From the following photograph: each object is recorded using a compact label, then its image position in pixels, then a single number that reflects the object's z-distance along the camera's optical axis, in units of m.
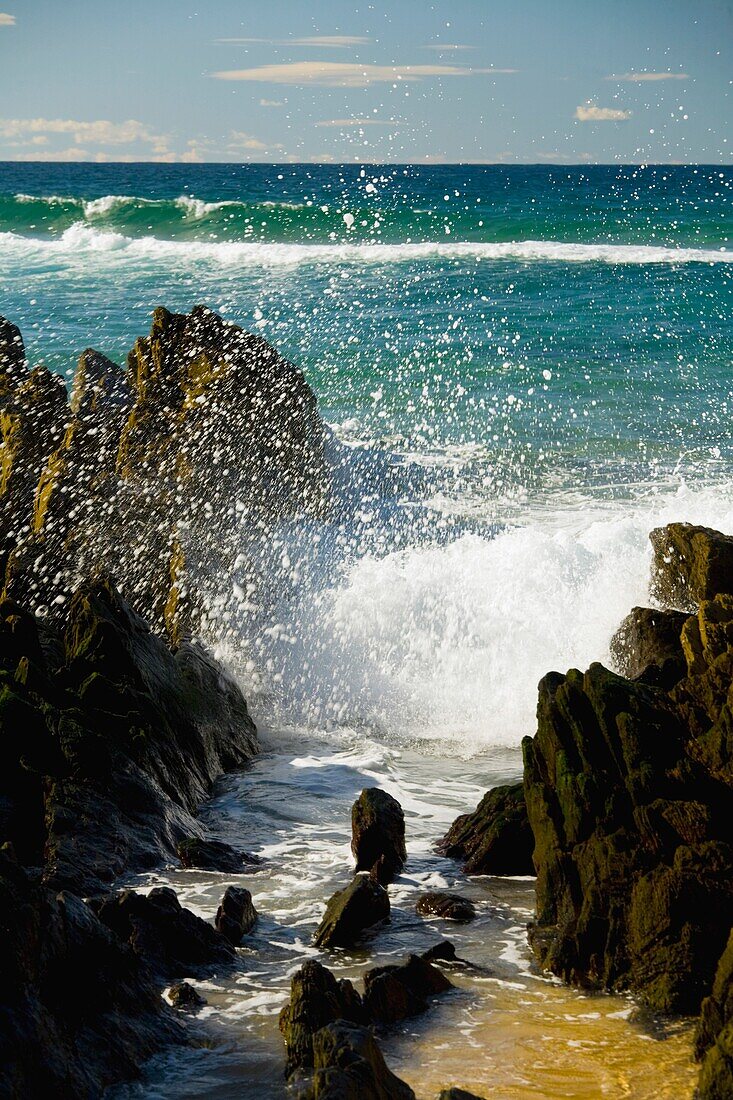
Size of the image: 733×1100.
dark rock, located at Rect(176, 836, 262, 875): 12.24
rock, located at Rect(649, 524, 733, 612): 16.12
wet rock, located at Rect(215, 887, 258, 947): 10.50
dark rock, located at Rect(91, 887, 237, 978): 9.70
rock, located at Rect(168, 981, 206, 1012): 9.25
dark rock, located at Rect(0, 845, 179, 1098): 7.53
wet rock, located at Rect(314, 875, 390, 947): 10.61
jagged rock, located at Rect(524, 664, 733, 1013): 9.47
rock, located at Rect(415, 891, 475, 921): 11.17
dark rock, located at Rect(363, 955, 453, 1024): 9.06
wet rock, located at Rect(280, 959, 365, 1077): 8.44
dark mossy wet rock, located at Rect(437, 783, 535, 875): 12.29
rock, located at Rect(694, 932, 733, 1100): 7.50
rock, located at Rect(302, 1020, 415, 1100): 7.20
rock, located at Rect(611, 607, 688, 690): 15.06
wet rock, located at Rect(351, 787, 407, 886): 12.34
